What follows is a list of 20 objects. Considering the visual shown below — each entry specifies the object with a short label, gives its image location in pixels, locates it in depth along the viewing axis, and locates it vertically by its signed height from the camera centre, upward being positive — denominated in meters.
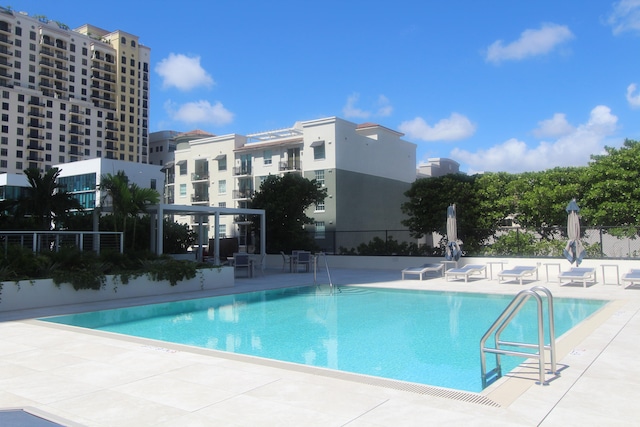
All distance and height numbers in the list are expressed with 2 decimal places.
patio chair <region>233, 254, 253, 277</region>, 19.55 -0.93
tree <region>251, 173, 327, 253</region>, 26.84 +1.53
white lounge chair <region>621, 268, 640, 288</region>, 14.78 -1.28
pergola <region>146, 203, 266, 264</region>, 18.09 +1.02
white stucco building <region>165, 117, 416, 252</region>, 40.62 +6.09
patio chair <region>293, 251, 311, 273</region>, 21.87 -0.90
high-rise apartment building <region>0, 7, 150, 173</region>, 84.58 +27.20
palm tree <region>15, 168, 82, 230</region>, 18.56 +1.44
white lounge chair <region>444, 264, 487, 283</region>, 18.44 -1.32
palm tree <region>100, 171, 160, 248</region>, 17.45 +1.49
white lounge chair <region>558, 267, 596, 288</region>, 15.91 -1.31
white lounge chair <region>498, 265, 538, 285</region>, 17.14 -1.31
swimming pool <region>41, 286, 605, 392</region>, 7.26 -1.79
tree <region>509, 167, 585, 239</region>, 23.81 +1.79
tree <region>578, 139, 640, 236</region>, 22.12 +1.92
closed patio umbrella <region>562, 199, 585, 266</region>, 16.30 -0.34
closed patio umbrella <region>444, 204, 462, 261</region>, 18.30 -0.15
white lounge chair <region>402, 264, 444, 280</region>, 19.31 -1.31
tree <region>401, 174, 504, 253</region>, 26.45 +1.65
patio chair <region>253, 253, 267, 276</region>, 21.08 -1.10
